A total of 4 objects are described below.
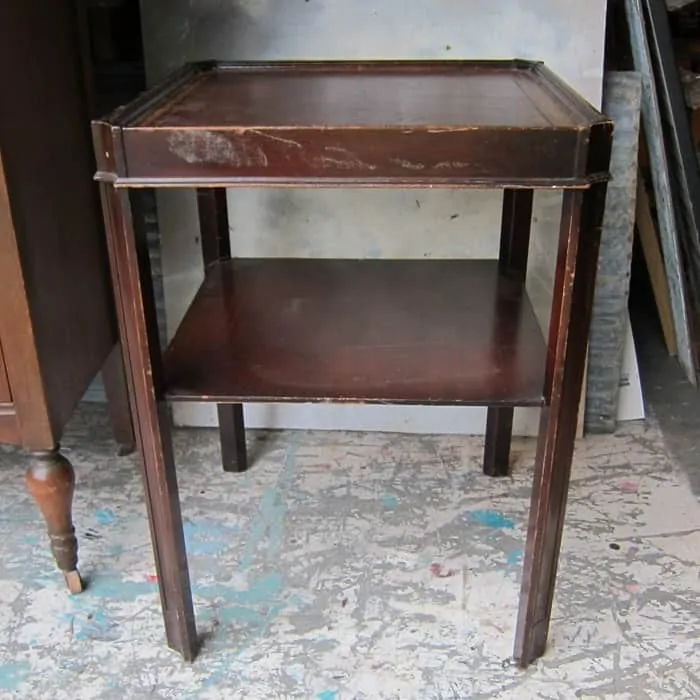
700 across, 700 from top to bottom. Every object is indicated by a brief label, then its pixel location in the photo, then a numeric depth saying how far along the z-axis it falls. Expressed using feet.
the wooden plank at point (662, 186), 4.78
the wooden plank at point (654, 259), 5.79
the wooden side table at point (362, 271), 2.79
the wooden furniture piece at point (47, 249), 3.45
